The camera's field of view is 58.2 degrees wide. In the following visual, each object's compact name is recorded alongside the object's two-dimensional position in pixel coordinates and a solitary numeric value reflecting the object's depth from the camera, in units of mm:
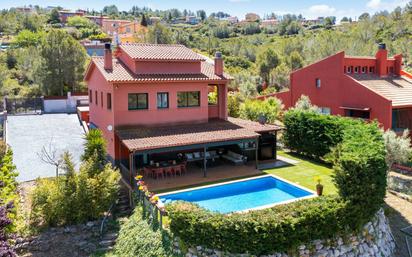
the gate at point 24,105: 41438
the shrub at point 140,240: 15438
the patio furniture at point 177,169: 23266
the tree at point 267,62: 64181
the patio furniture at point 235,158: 25797
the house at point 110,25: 143250
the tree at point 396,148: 24156
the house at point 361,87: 32031
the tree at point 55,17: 148400
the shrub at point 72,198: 18250
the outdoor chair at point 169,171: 22950
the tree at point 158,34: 65438
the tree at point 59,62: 43188
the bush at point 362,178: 15516
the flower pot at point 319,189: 18781
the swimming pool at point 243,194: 18859
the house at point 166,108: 23266
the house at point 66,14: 155375
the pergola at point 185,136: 20891
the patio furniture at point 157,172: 22539
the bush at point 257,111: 33312
